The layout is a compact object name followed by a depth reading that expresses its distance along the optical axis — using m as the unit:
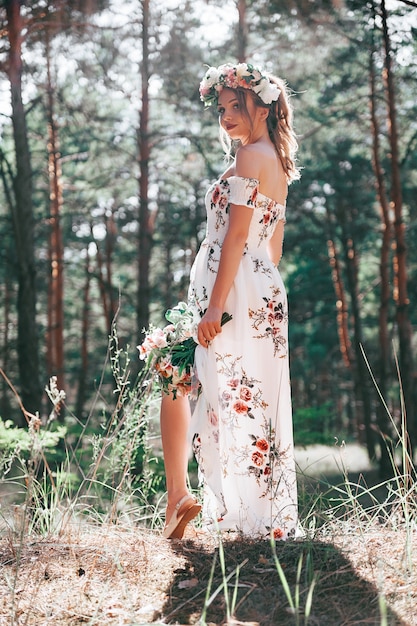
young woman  3.22
